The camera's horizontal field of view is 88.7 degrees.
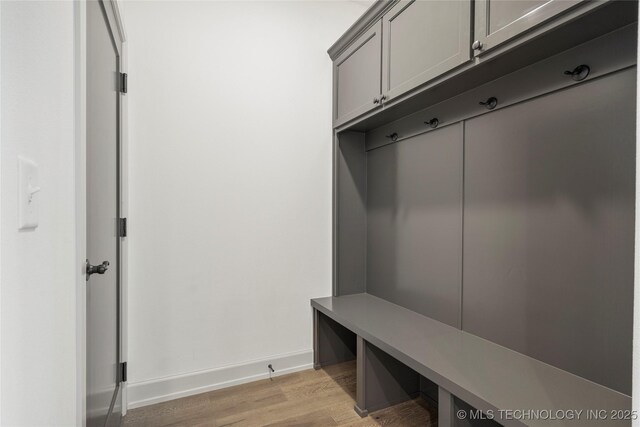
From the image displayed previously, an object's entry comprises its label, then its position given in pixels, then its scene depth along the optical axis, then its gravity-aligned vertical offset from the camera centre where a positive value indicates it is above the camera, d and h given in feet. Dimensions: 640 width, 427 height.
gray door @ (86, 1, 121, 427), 3.83 -0.10
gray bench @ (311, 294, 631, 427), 3.67 -2.17
